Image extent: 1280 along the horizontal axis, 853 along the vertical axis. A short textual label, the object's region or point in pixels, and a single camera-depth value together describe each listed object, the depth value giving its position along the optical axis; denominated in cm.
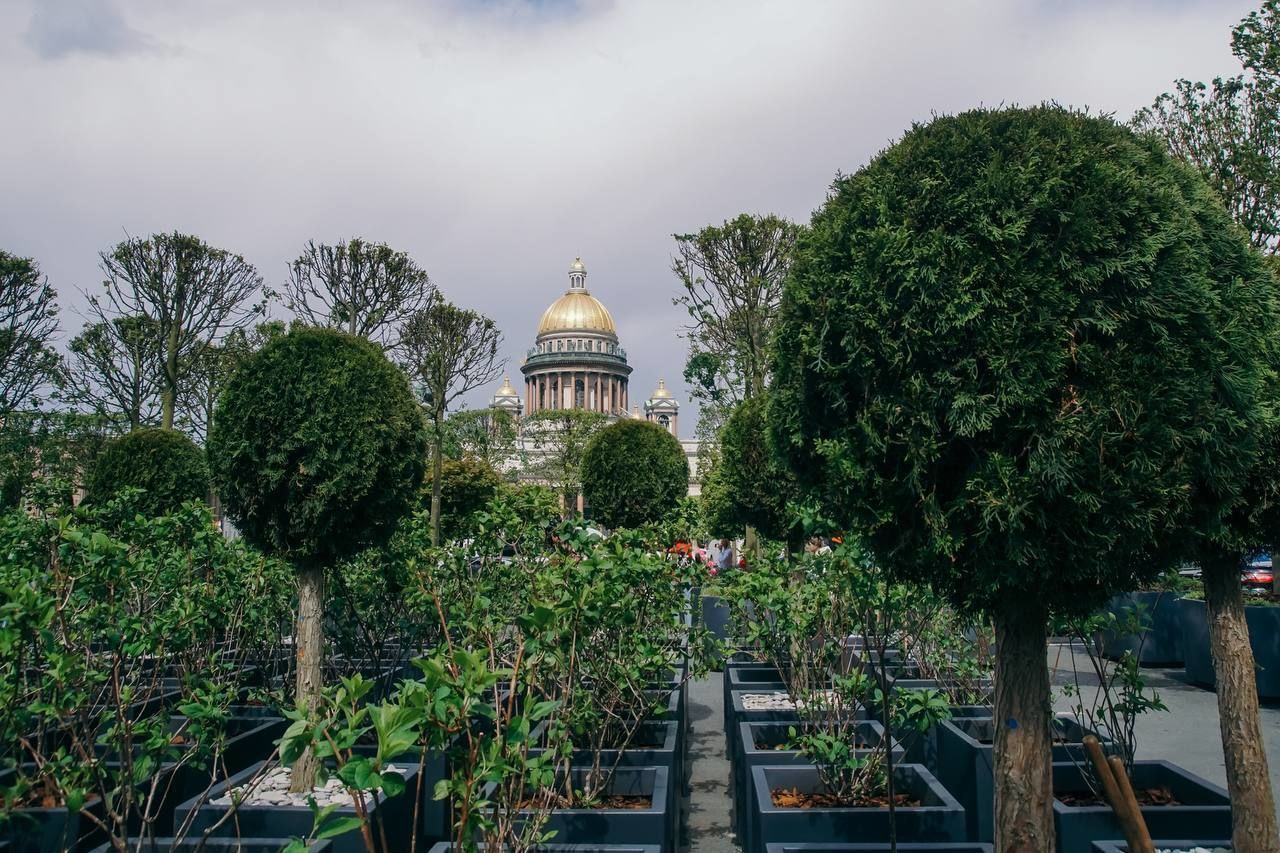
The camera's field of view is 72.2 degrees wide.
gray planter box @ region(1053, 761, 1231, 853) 429
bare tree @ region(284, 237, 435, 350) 1800
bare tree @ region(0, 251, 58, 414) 1962
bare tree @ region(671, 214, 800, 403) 1819
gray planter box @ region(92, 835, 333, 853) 371
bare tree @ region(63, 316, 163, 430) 2366
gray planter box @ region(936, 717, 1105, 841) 516
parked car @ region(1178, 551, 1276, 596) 1497
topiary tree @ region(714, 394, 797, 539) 1032
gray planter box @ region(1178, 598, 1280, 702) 890
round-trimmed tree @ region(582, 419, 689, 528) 1588
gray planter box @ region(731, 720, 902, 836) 525
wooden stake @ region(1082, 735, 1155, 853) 273
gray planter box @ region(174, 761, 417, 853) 424
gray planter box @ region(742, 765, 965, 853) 427
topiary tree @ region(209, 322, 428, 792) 541
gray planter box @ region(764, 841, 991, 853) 381
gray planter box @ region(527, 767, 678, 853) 418
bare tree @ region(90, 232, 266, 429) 2034
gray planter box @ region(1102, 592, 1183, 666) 1154
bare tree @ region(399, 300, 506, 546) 1881
